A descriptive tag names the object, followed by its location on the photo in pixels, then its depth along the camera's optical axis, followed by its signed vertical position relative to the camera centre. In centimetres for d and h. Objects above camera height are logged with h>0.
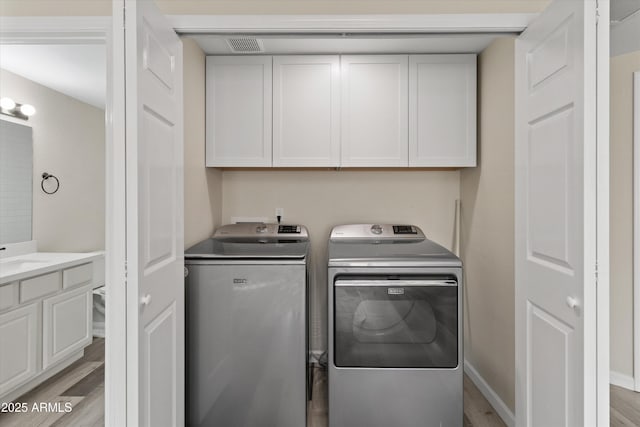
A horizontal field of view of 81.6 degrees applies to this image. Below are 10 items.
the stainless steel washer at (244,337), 197 -65
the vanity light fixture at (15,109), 171 +49
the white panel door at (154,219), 118 -2
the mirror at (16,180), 169 +16
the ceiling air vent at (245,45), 229 +108
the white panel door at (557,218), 117 -2
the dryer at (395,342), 197 -69
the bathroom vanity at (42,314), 162 -46
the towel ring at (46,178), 173 +17
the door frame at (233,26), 152 +81
